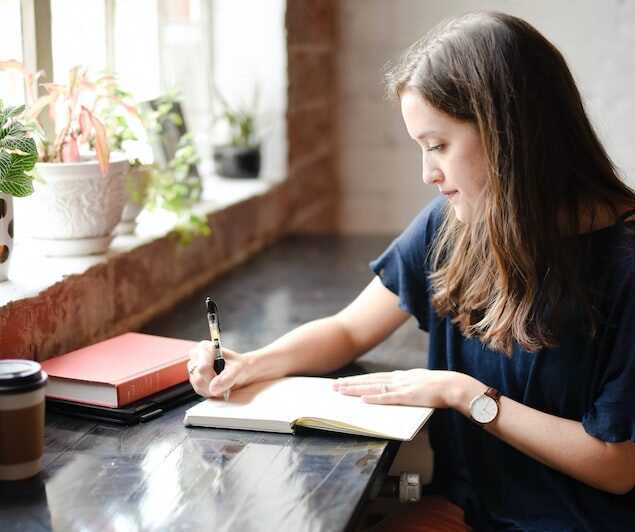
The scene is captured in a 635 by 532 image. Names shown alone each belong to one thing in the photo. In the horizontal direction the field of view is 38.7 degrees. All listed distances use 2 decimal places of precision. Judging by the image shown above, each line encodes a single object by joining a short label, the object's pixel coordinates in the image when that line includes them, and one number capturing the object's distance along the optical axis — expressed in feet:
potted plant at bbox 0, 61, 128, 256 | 5.35
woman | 4.25
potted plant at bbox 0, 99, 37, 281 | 4.40
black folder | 4.46
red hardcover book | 4.51
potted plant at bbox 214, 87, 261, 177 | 9.31
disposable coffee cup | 3.71
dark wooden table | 3.42
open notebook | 4.20
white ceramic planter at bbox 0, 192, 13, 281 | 4.83
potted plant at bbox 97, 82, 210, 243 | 6.08
